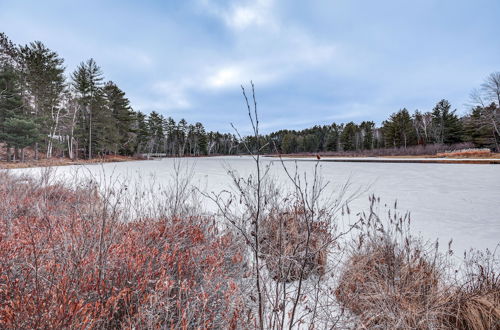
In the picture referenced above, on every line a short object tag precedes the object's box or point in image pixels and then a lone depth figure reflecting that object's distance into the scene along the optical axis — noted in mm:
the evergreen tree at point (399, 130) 44688
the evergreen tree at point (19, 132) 18775
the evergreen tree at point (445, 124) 41188
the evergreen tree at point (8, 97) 19438
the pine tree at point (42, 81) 22656
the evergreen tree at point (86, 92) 29047
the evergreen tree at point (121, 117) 33256
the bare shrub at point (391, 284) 1731
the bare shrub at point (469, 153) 21978
